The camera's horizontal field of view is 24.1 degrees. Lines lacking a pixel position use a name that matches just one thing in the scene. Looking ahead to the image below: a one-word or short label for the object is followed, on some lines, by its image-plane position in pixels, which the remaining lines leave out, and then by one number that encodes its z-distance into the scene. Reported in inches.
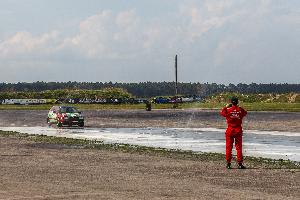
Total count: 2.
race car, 1828.2
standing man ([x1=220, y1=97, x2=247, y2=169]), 747.4
